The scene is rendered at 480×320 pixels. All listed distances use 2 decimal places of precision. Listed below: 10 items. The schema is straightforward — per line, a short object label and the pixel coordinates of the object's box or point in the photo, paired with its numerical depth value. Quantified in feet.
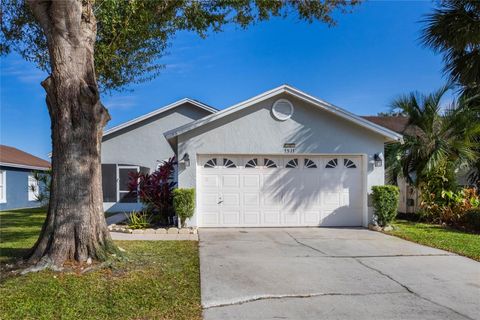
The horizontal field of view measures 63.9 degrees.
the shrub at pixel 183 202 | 36.24
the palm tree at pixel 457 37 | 36.55
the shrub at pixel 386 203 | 37.24
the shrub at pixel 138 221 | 38.14
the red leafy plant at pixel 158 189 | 40.96
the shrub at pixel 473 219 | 38.00
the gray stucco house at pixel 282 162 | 38.37
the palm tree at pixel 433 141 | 42.01
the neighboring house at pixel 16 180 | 68.90
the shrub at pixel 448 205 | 41.88
